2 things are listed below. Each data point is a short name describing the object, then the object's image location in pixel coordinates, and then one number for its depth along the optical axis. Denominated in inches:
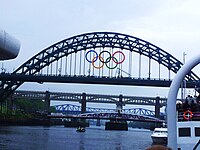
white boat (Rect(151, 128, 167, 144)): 1818.4
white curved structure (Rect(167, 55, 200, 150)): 470.0
